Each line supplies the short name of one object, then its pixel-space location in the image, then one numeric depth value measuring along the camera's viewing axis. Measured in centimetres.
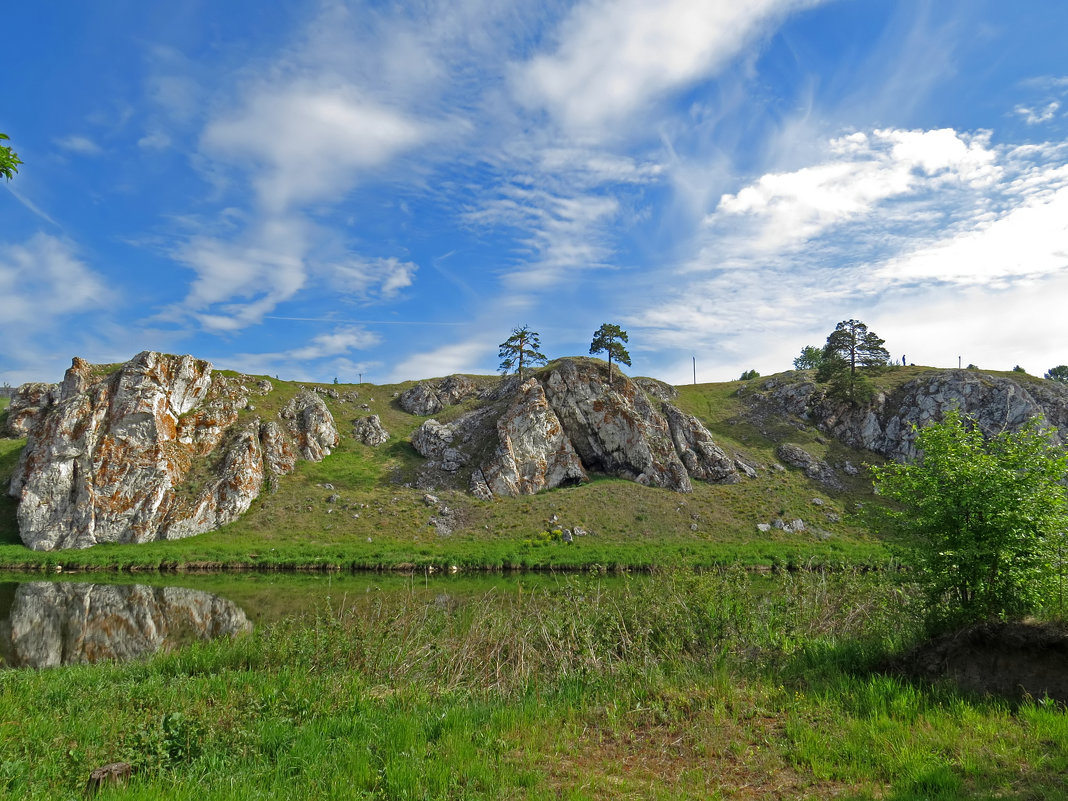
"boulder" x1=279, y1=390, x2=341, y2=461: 6197
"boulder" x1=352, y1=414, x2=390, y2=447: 6788
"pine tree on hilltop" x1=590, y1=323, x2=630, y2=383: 7050
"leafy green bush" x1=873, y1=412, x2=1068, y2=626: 947
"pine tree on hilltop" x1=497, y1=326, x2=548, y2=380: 7819
